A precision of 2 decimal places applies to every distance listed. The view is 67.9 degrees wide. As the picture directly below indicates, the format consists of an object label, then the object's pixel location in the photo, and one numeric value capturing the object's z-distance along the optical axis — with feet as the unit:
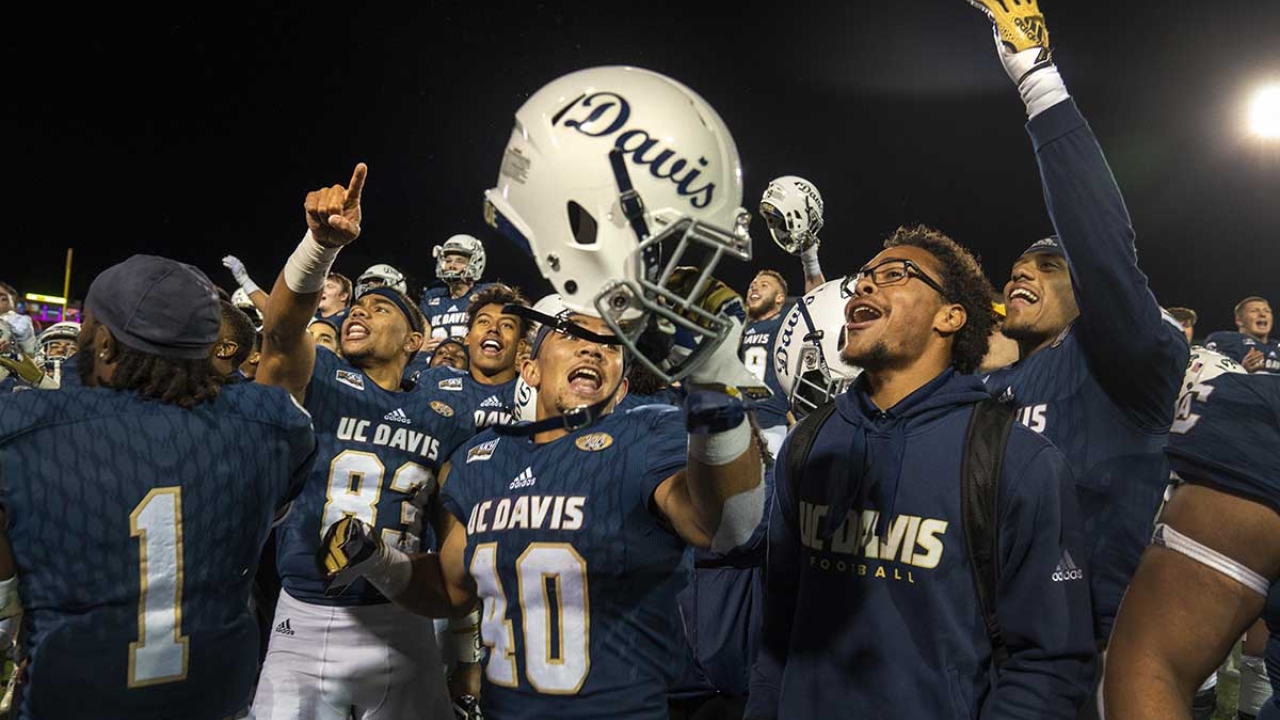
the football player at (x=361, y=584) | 13.52
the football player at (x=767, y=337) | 14.29
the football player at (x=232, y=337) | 14.44
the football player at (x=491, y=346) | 19.89
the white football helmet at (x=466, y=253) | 30.48
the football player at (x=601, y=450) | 5.93
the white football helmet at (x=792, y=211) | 18.52
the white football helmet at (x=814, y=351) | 13.35
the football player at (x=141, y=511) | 8.18
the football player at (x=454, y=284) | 30.07
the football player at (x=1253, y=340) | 22.23
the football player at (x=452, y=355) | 25.39
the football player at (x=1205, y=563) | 5.76
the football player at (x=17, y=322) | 33.75
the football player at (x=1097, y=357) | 8.68
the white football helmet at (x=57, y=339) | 29.10
